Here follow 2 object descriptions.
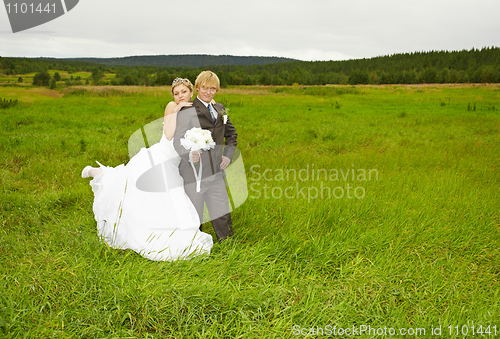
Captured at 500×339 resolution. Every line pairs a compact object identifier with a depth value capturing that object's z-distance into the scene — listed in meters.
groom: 3.73
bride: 3.70
